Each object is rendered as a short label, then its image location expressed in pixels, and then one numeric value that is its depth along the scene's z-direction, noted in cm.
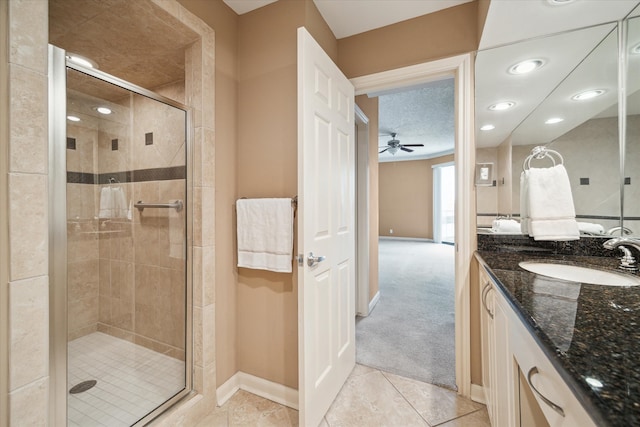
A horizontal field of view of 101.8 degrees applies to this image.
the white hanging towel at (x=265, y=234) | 155
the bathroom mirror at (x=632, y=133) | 129
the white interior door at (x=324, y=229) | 129
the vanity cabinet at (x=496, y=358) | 101
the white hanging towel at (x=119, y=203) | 191
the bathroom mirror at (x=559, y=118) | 141
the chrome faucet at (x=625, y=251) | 120
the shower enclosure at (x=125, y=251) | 142
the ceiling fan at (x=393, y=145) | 606
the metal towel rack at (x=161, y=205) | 171
